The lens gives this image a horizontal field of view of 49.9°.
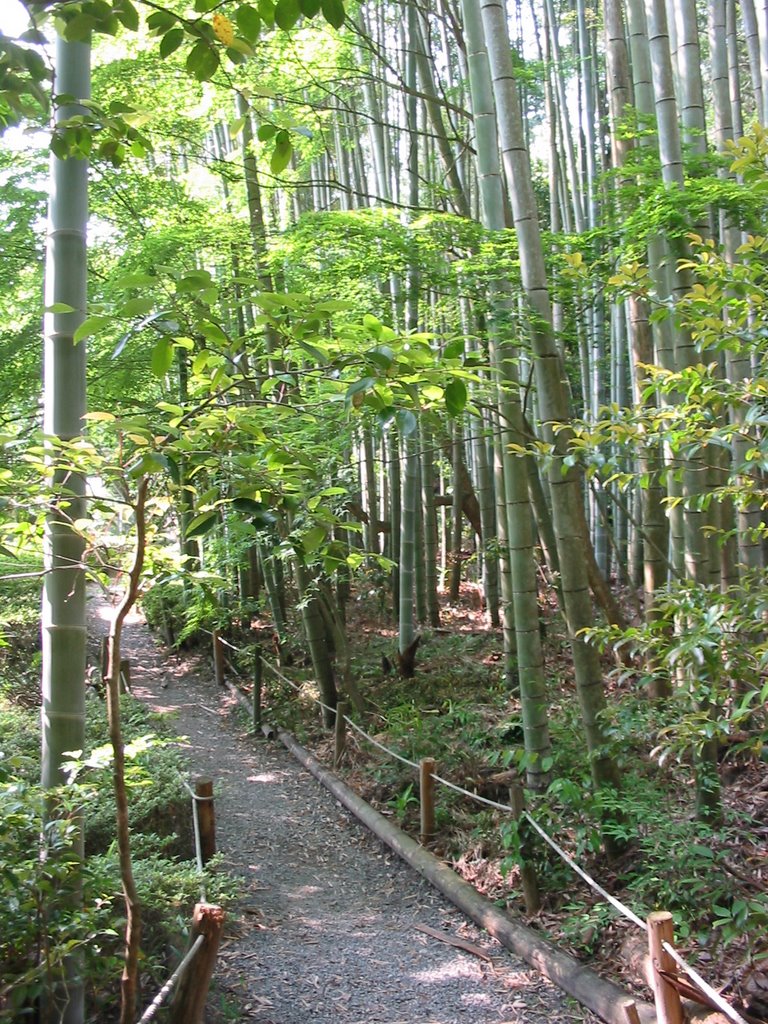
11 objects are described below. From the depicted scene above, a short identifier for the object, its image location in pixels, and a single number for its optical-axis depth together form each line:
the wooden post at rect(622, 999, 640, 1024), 2.66
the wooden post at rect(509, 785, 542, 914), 4.02
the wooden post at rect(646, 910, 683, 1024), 2.44
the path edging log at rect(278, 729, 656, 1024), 3.21
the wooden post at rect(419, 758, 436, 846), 5.04
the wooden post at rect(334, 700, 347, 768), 6.67
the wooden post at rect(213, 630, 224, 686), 10.25
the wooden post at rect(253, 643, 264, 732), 8.10
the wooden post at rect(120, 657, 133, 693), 9.10
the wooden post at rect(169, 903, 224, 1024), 2.67
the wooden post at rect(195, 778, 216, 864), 4.40
